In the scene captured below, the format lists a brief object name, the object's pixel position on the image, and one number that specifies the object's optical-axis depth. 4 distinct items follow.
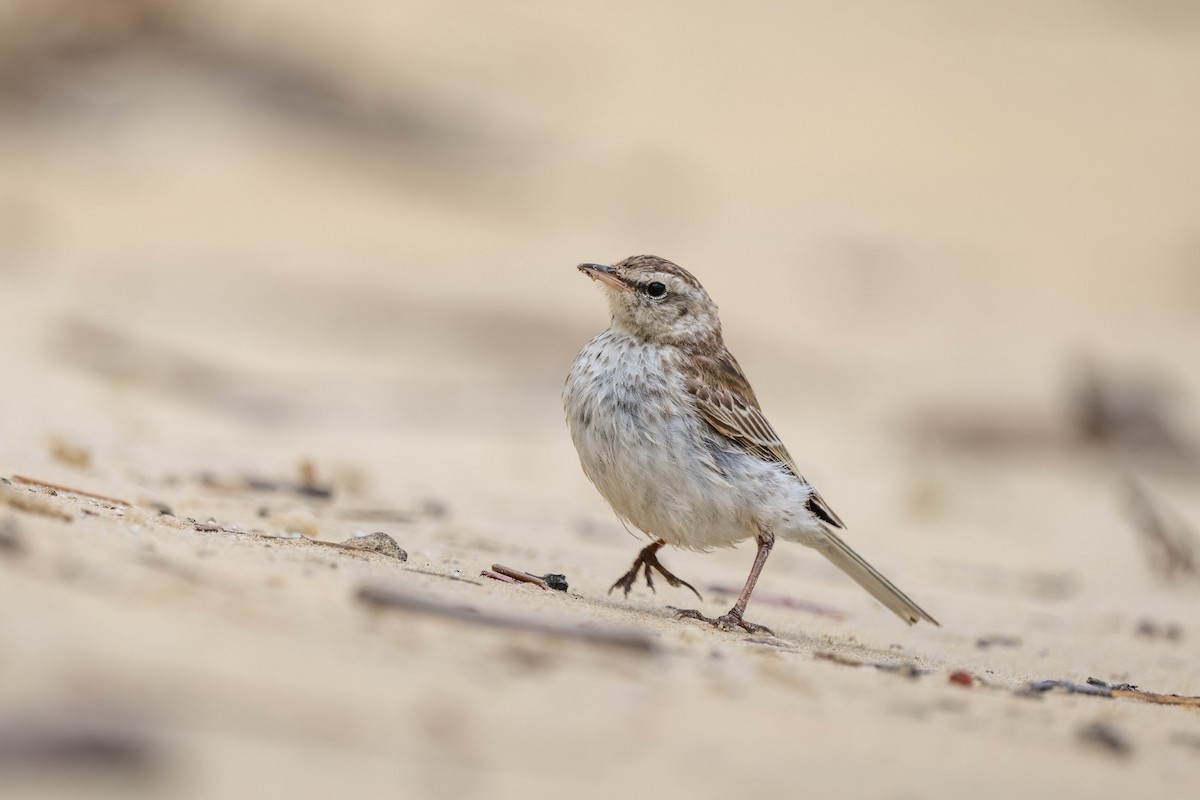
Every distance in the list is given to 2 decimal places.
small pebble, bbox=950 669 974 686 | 8.43
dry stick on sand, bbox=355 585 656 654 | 7.37
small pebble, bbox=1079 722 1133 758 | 7.10
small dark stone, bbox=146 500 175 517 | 10.37
